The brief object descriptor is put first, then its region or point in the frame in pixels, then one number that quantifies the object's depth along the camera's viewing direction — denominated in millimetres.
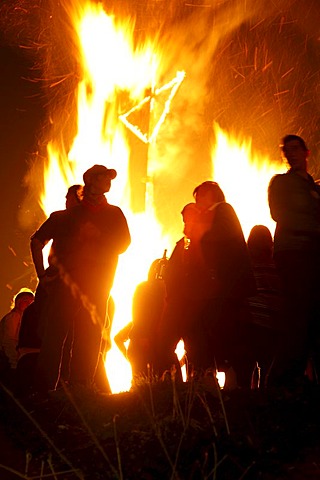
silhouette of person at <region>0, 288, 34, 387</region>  8157
